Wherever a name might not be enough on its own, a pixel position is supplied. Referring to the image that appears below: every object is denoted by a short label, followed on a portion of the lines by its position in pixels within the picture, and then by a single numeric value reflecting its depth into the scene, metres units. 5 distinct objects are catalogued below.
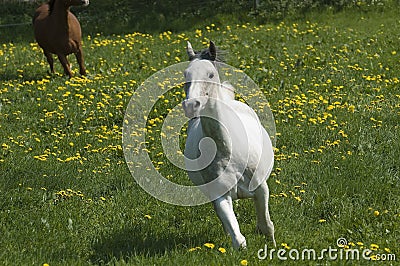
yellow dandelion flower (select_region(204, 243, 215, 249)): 11.05
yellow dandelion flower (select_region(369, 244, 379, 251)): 11.39
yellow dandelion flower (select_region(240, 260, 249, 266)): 10.48
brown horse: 27.14
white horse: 11.02
